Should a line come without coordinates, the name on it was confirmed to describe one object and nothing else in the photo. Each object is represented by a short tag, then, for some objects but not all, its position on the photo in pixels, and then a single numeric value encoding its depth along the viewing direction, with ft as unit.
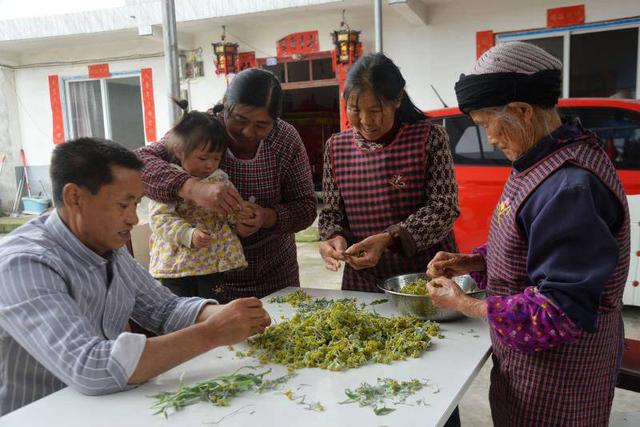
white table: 4.20
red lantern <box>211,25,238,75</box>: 27.76
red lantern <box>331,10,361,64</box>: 24.80
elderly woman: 4.11
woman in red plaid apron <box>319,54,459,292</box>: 7.02
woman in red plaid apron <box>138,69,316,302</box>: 7.27
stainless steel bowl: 6.10
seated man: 4.62
